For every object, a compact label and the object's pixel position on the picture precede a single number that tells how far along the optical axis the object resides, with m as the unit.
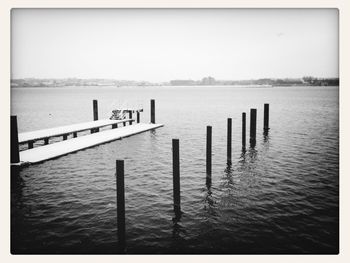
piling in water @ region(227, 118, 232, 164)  16.80
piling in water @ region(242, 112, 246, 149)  20.46
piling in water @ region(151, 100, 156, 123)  29.50
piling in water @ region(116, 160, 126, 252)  8.05
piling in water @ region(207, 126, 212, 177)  13.65
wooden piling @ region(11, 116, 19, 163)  13.45
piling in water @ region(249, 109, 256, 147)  22.16
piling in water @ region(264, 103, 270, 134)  27.45
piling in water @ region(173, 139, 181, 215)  10.20
